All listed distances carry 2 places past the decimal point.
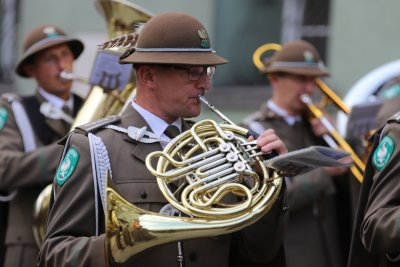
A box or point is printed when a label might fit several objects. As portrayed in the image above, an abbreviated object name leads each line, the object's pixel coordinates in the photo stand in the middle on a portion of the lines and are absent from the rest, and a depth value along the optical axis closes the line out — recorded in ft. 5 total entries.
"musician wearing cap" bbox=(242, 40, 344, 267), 36.35
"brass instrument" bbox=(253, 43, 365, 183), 33.92
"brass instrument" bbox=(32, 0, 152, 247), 32.01
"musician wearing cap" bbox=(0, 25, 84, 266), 33.39
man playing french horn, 23.04
